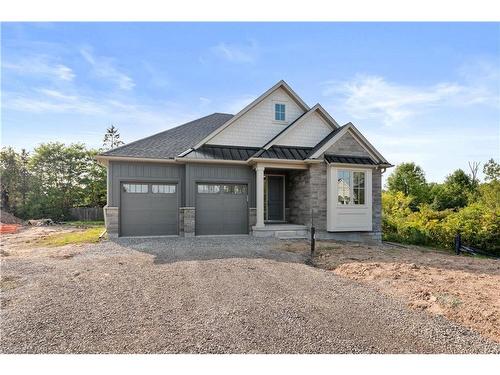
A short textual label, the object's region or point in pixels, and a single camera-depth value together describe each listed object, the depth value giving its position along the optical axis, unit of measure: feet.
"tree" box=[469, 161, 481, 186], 129.13
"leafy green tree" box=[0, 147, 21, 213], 79.05
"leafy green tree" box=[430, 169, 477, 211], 103.91
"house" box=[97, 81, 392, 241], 37.22
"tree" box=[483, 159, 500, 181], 119.10
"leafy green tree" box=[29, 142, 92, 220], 75.77
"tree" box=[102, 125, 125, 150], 121.60
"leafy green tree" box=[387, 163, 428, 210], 111.43
